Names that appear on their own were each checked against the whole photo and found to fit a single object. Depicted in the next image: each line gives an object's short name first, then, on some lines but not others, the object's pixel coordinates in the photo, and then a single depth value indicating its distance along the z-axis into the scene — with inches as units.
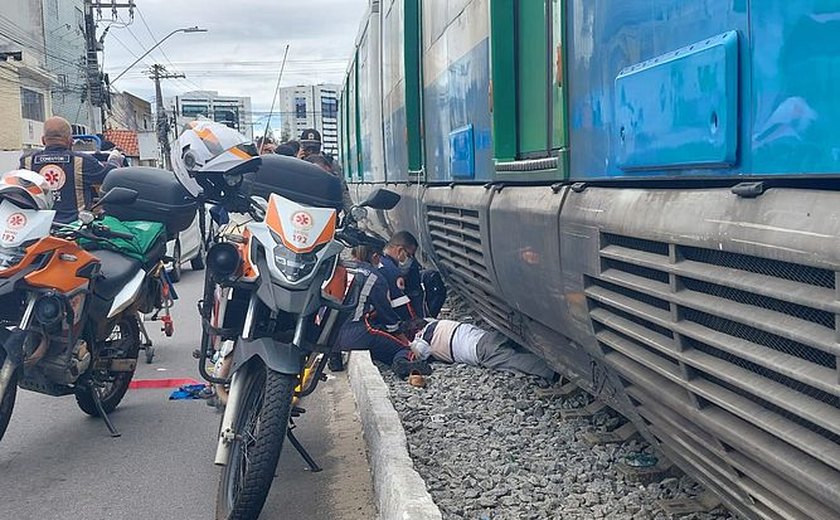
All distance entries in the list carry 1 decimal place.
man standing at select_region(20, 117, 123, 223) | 267.7
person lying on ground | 232.3
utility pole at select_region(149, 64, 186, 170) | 1434.5
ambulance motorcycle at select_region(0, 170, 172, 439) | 187.0
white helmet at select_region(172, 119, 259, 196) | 164.9
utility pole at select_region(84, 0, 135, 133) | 1396.4
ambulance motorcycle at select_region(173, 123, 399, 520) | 149.0
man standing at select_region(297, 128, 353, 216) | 347.6
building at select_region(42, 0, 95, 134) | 1748.3
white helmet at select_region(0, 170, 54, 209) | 190.2
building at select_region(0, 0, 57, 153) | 1449.3
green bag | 222.1
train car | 75.1
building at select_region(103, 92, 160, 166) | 1724.9
